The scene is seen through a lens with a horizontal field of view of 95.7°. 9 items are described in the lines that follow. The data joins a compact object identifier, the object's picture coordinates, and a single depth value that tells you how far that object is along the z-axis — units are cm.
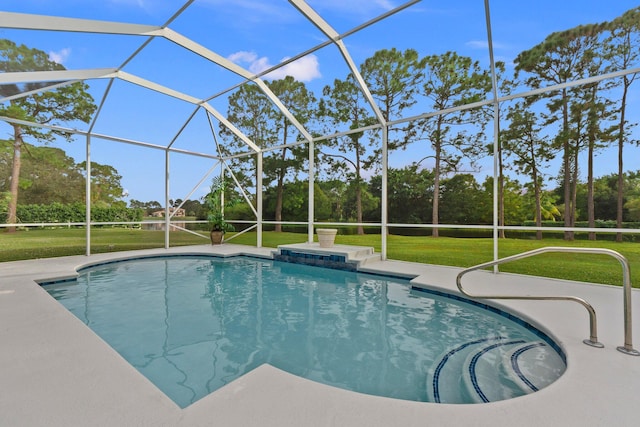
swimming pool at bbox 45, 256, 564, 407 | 231
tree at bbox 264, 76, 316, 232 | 1314
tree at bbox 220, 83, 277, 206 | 1399
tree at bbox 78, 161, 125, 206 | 1288
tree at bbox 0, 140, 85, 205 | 1094
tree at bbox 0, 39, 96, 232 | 1070
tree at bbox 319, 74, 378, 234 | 1387
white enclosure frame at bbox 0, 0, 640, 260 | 400
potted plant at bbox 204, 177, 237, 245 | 1014
